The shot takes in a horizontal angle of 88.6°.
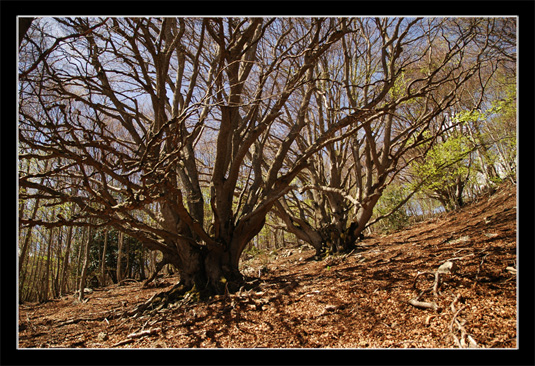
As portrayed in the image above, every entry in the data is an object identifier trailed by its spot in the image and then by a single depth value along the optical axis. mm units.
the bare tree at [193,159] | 3086
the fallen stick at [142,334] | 2746
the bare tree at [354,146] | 5289
